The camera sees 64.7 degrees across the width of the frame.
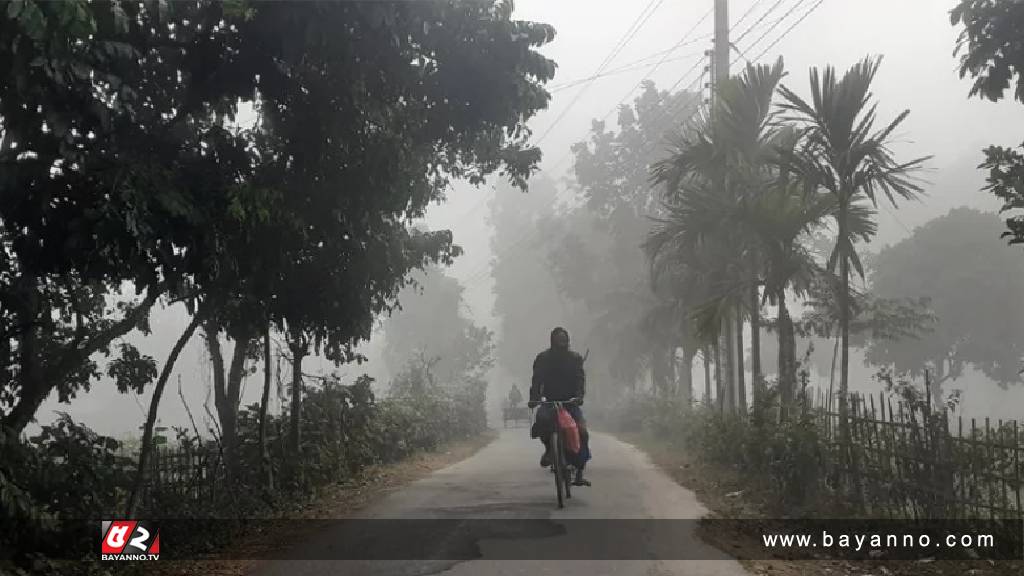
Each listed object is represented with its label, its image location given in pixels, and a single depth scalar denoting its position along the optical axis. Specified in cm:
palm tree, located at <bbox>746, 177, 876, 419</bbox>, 1158
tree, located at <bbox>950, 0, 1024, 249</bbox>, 715
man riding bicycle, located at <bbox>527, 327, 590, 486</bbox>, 963
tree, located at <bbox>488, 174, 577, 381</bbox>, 5488
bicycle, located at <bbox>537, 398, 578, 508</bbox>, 906
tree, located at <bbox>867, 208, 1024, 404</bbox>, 3997
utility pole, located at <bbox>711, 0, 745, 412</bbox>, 1581
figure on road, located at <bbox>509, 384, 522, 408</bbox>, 4258
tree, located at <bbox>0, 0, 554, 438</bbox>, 607
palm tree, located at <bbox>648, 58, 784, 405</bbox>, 1318
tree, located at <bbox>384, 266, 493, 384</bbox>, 5634
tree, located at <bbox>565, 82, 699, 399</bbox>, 3150
